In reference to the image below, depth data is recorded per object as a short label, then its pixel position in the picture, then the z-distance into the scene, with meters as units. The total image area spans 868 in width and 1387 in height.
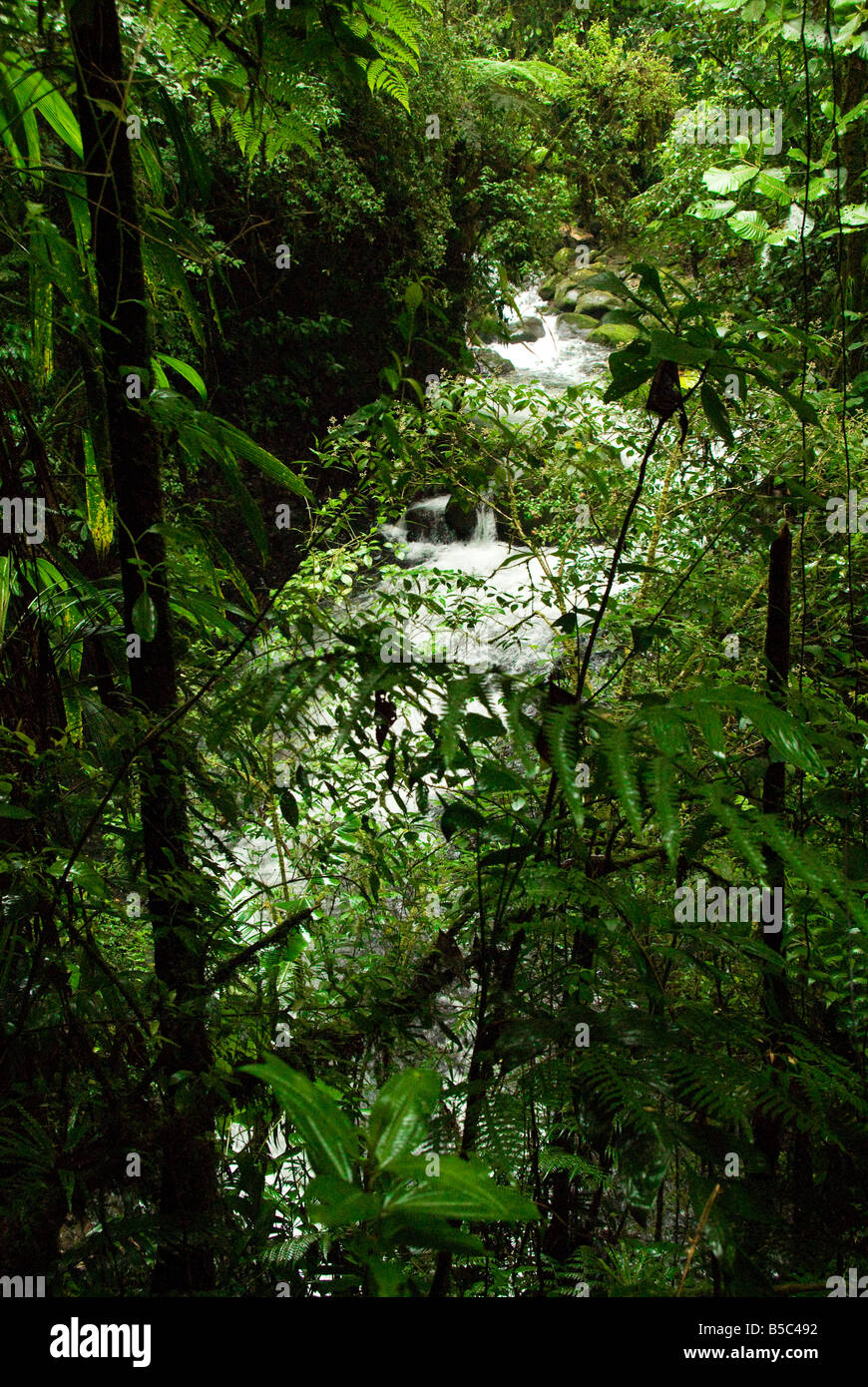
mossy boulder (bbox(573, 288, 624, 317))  8.66
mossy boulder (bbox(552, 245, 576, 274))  8.83
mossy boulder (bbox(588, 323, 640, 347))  7.77
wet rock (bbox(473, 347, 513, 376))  7.01
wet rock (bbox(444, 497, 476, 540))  6.28
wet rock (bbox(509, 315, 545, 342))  8.31
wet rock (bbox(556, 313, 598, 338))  8.30
